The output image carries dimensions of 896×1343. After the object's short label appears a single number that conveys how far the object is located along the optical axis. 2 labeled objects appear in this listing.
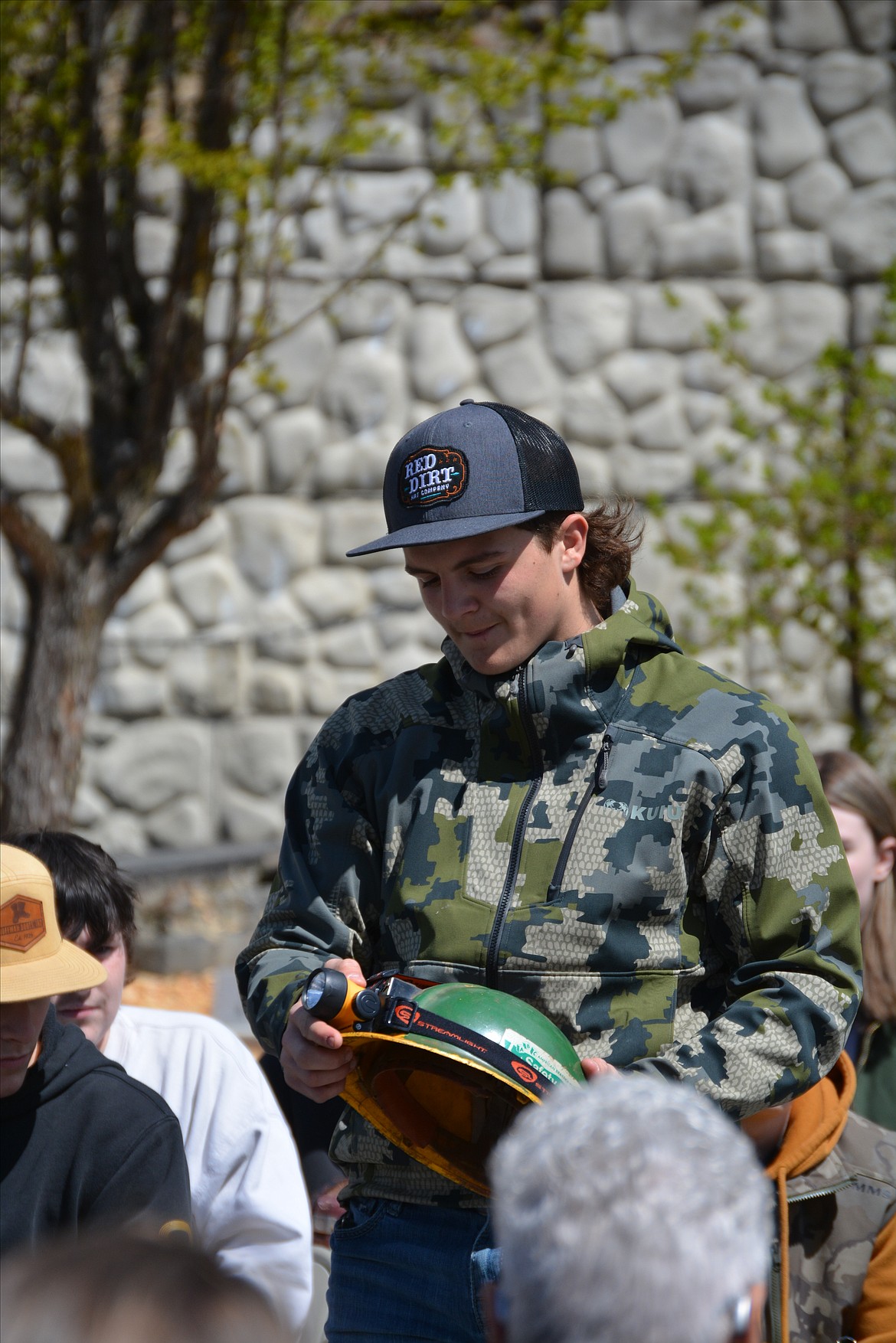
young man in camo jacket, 8.37
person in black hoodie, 8.48
